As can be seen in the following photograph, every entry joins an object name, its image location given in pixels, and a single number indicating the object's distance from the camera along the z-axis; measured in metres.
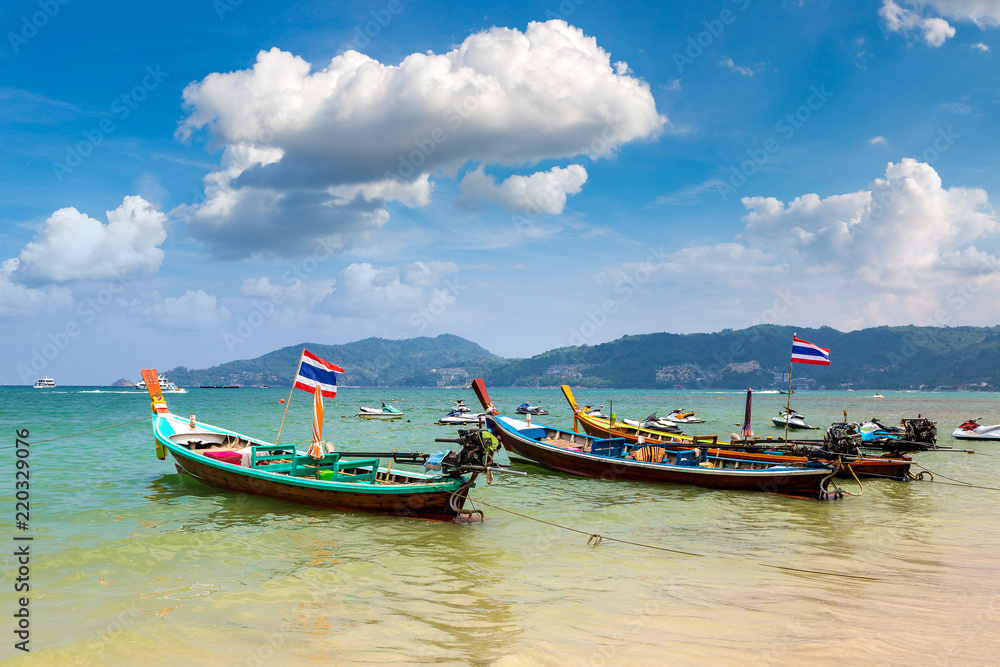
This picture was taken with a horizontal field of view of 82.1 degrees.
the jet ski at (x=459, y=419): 51.07
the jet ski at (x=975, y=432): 40.06
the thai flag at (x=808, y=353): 21.03
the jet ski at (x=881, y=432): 28.53
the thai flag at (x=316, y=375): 15.69
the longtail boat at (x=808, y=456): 20.47
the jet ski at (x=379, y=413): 61.44
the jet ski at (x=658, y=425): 43.47
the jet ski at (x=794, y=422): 46.66
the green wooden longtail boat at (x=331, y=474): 14.37
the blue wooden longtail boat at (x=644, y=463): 18.89
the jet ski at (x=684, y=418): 53.10
